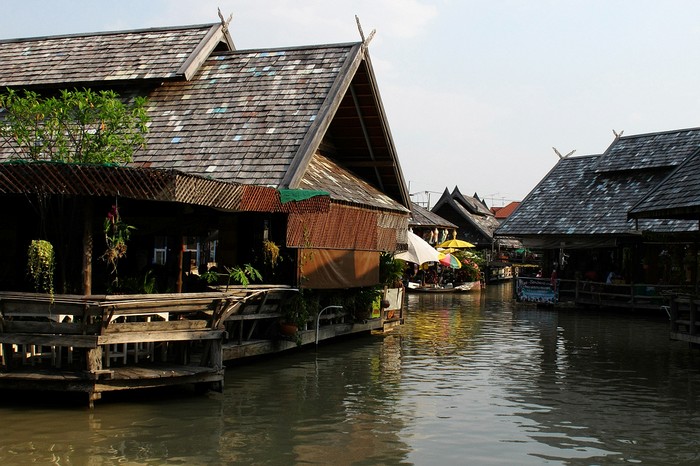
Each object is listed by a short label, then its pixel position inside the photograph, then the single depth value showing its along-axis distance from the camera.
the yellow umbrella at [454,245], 44.03
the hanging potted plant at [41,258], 10.88
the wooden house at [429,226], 46.12
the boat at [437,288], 40.66
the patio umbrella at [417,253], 24.45
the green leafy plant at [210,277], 14.98
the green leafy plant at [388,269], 21.38
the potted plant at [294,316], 16.02
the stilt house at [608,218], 30.52
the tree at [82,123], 14.15
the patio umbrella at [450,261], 37.80
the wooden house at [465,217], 59.78
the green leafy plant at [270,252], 15.63
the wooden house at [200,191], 10.59
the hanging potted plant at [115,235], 11.45
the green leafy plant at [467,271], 43.31
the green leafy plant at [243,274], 14.53
